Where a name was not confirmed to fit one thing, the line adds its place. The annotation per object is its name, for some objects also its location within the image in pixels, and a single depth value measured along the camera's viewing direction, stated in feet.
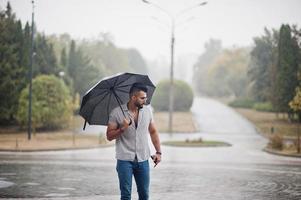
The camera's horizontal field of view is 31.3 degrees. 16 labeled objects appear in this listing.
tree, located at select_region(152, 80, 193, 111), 198.29
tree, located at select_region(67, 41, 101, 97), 200.75
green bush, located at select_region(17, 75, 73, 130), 131.64
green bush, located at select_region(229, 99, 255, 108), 235.20
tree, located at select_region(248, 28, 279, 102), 206.58
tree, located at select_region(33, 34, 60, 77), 167.22
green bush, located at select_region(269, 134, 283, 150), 87.66
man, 22.88
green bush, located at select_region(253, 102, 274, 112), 202.57
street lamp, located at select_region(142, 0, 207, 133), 130.00
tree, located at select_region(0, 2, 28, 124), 140.87
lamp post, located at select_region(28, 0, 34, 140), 100.93
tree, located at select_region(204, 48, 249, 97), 289.33
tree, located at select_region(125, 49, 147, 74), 402.52
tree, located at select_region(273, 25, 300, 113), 156.76
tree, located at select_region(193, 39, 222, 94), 469.86
